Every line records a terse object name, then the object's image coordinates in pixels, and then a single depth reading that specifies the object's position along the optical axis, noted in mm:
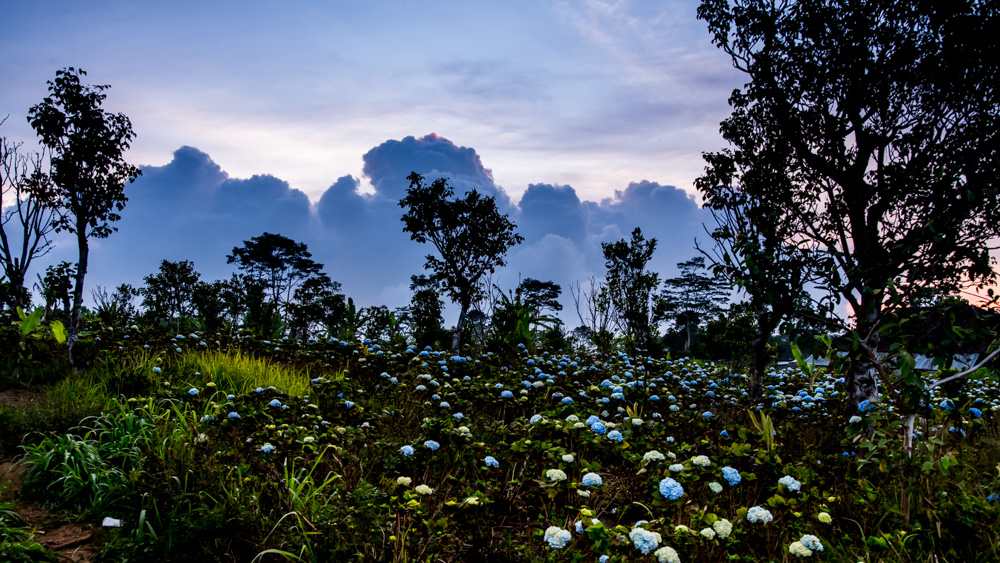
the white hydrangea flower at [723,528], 2725
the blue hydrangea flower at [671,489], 2969
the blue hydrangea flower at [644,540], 2434
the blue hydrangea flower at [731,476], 3227
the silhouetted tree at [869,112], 6488
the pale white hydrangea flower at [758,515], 2854
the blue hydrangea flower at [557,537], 2540
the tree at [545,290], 35656
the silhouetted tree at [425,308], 13833
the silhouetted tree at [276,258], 36750
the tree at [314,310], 19625
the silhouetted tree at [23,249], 9203
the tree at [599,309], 15211
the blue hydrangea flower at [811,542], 2646
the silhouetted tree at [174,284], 21984
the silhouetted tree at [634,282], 12656
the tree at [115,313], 10977
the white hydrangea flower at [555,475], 3230
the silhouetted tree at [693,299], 40281
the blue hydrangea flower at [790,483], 3201
